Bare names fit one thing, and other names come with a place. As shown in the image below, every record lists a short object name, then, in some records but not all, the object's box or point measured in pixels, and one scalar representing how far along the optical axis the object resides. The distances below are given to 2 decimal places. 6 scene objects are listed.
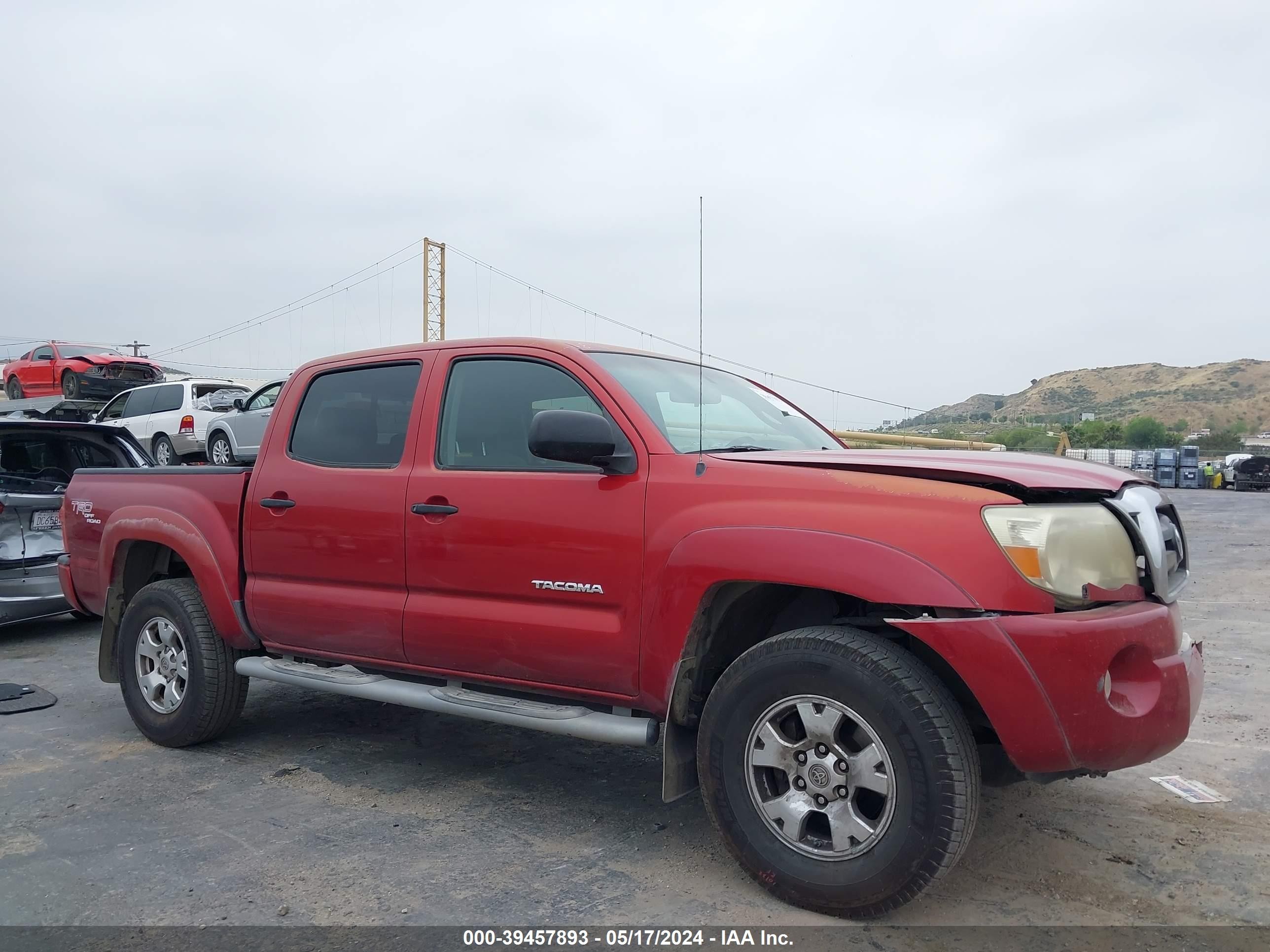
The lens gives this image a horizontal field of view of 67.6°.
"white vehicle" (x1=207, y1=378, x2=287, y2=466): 15.20
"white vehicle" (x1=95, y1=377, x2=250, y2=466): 16.67
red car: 22.19
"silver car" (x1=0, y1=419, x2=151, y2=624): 7.20
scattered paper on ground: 3.90
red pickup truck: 2.72
